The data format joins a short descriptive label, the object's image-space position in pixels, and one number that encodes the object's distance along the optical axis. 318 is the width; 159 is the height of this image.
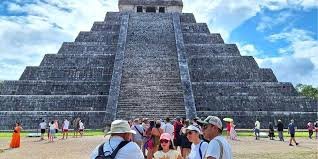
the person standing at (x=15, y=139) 9.66
